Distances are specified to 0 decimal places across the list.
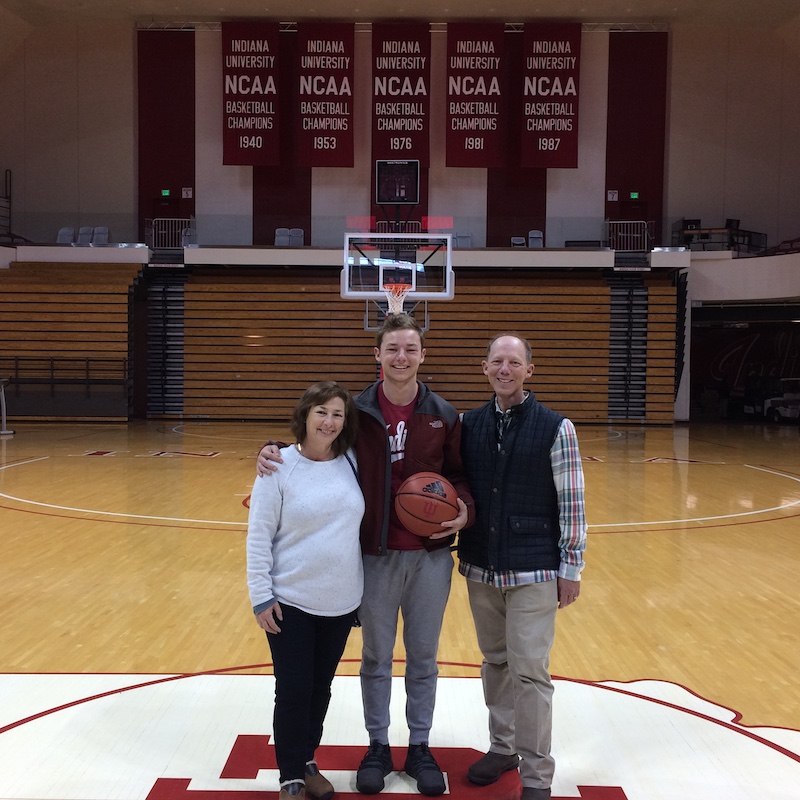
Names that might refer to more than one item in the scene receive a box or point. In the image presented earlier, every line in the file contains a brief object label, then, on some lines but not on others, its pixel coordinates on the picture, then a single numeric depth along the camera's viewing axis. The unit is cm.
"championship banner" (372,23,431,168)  1967
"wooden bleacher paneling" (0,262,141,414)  1867
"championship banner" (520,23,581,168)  1952
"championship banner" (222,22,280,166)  1964
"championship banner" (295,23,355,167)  1952
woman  256
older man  264
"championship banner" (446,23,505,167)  1948
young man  277
